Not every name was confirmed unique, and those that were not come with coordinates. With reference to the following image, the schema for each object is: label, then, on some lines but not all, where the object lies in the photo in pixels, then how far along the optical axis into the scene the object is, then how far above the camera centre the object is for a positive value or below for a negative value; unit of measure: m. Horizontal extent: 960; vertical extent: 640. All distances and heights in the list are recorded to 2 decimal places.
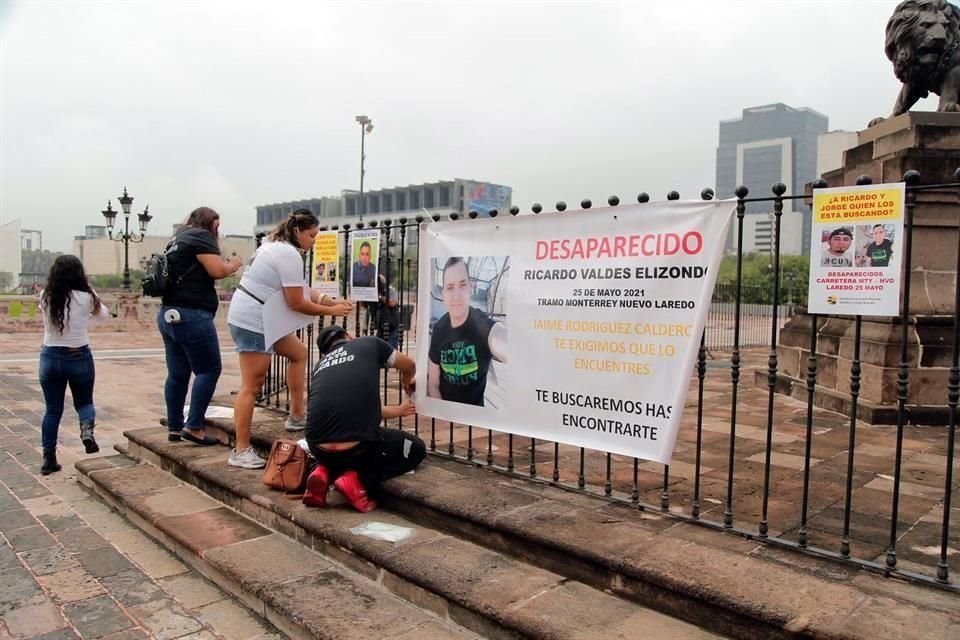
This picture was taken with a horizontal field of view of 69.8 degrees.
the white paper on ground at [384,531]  3.45 -1.27
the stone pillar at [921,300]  5.96 -0.06
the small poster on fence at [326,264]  5.36 +0.15
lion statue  6.34 +2.29
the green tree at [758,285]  21.04 +0.18
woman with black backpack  4.97 -0.18
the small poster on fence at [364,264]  4.80 +0.14
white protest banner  3.01 -0.16
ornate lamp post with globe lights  24.31 +2.23
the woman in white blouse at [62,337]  5.40 -0.46
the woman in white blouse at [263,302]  4.60 -0.14
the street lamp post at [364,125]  29.38 +6.80
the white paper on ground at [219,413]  5.61 -1.08
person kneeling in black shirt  3.79 -0.84
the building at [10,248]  26.55 +1.20
